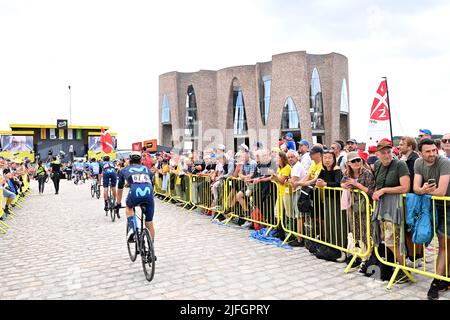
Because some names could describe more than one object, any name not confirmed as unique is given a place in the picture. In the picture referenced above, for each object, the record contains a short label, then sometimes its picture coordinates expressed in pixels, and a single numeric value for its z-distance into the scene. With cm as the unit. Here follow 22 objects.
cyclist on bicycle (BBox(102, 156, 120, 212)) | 1114
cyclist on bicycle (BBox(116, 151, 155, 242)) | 551
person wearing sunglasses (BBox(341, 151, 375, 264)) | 531
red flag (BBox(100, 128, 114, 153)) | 2015
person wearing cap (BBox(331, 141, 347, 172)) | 773
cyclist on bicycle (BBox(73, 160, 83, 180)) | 2742
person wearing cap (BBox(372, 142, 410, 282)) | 474
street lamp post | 6576
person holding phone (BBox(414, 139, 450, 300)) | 434
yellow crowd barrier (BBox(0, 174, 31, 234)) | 946
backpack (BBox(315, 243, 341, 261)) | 597
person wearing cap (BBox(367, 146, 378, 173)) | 694
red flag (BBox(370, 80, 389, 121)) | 972
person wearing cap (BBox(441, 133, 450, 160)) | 621
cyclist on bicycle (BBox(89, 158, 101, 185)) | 1664
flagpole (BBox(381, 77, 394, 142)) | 966
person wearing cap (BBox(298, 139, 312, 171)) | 772
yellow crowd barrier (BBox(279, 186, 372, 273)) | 543
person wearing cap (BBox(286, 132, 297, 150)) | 984
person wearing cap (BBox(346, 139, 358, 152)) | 841
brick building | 4222
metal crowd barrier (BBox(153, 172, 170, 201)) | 1570
